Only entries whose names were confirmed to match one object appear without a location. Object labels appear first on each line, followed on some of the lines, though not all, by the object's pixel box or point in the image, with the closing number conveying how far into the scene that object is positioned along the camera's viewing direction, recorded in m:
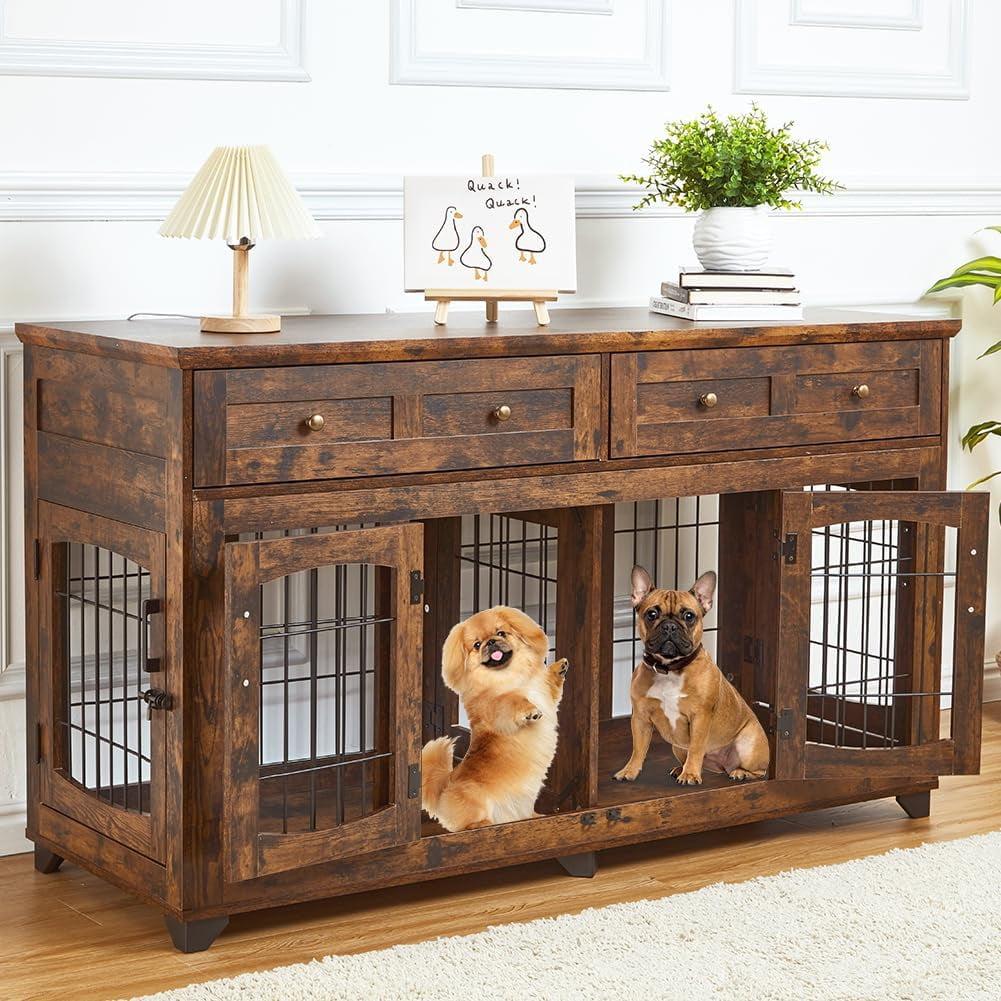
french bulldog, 2.91
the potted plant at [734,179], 3.02
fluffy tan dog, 2.71
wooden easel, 2.76
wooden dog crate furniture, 2.38
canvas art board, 2.75
